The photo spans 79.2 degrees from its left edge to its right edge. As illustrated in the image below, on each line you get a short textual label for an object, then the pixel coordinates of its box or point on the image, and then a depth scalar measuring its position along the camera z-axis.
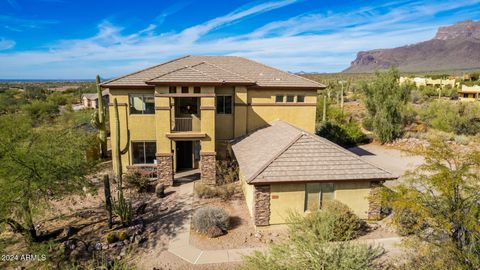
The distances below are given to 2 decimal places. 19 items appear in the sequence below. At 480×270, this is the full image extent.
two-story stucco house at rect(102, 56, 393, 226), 12.79
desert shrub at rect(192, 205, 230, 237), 12.39
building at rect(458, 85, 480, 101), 52.00
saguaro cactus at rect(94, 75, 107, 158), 20.95
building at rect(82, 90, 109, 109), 60.38
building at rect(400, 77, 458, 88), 68.35
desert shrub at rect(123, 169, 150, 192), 17.19
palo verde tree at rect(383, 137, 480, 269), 7.51
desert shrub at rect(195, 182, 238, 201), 16.11
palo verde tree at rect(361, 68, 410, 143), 29.02
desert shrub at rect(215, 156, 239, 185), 18.33
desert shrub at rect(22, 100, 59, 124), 49.09
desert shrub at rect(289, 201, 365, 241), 8.95
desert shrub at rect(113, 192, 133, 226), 13.03
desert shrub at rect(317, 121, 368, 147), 28.53
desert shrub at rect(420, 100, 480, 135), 31.28
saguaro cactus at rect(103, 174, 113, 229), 12.83
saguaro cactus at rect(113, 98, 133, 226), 13.04
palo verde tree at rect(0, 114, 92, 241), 10.86
